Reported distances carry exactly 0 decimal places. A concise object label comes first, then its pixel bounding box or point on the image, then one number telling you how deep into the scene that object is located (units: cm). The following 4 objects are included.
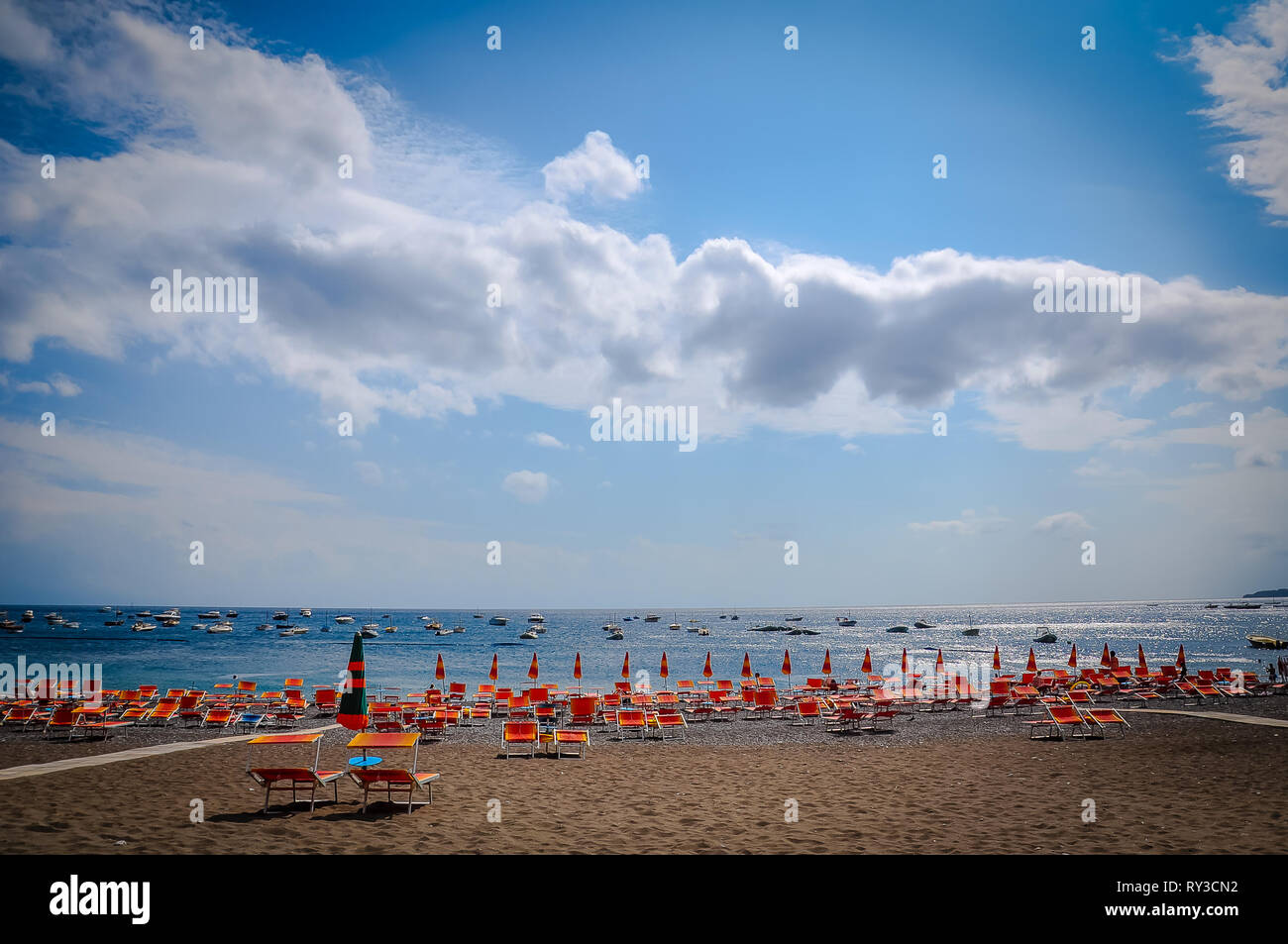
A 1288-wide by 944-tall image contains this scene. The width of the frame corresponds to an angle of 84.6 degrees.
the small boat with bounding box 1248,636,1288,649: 4675
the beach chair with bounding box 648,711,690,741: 1797
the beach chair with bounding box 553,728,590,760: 1433
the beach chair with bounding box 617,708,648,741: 1755
